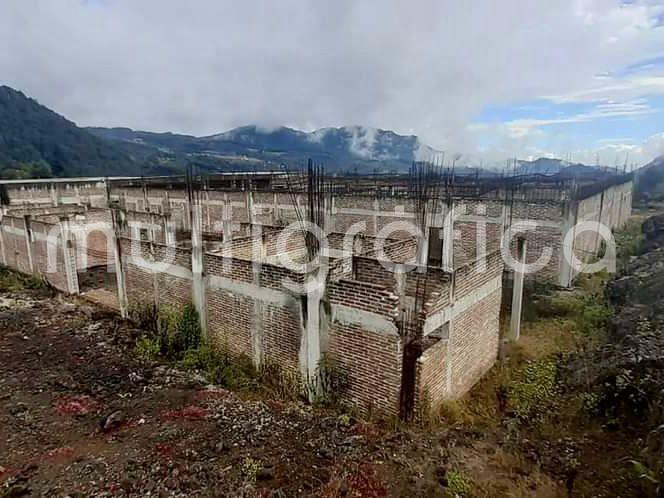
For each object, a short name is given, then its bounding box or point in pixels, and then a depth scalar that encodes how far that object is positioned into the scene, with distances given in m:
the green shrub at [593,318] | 9.35
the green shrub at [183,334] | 8.21
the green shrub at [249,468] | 4.65
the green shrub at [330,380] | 6.32
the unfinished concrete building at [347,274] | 5.96
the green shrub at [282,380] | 6.71
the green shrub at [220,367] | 7.18
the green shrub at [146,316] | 9.17
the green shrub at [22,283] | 12.80
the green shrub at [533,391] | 6.08
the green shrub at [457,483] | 4.17
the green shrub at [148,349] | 8.16
